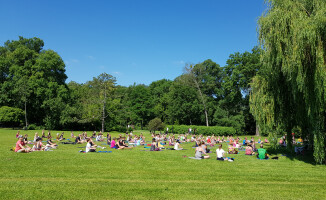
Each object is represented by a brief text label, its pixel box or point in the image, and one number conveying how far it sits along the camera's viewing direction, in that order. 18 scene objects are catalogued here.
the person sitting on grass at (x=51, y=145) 18.32
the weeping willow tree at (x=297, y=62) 12.69
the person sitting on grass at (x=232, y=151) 18.69
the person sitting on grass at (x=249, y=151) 17.95
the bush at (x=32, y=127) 41.99
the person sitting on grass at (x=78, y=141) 22.74
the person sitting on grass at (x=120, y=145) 19.59
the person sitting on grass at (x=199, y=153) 15.33
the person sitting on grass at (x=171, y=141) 25.06
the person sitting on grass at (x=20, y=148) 14.60
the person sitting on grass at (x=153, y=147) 19.11
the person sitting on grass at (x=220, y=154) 15.02
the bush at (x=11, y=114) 38.84
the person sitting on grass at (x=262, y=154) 16.16
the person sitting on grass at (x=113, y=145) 19.94
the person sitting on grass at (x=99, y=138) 27.66
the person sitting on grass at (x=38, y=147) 16.53
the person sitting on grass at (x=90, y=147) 16.59
